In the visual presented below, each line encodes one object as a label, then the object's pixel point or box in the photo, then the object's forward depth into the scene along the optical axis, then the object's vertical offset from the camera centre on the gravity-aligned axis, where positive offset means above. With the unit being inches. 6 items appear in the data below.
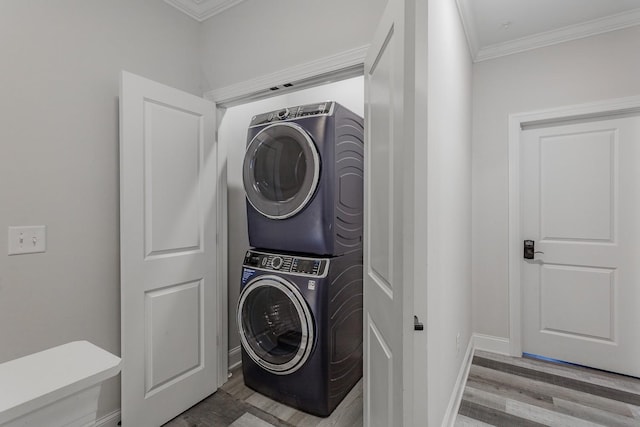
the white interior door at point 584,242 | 90.9 -9.0
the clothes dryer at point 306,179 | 72.0 +8.4
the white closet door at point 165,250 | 63.9 -8.5
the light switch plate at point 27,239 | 54.0 -4.7
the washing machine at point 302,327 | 71.3 -28.6
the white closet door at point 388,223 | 33.4 -1.3
